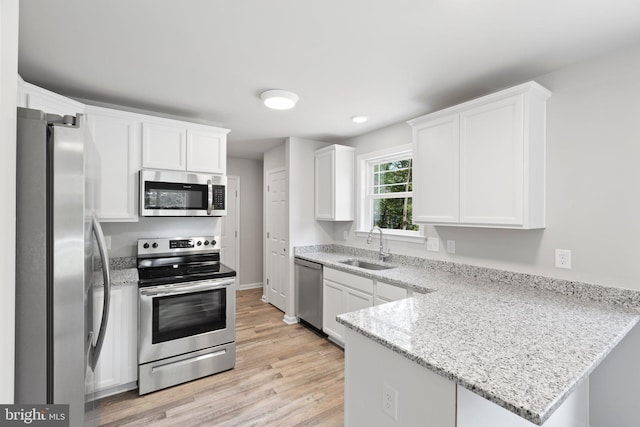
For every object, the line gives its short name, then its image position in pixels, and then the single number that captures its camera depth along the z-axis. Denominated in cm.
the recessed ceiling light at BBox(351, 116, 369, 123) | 308
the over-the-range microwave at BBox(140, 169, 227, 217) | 263
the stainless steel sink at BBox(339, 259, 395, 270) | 338
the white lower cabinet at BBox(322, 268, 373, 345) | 280
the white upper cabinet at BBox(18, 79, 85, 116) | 194
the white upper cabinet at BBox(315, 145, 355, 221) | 371
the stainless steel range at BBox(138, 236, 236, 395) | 234
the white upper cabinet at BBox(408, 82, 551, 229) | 198
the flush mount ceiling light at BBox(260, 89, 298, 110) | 242
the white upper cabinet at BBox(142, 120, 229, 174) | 270
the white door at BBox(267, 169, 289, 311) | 421
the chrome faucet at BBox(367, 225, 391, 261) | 333
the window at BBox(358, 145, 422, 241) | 333
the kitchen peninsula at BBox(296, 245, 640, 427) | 100
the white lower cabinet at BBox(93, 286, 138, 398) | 223
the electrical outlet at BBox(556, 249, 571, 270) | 200
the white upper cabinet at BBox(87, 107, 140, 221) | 248
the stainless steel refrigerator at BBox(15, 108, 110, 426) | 83
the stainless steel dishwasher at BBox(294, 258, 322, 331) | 341
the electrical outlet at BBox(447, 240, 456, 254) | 271
